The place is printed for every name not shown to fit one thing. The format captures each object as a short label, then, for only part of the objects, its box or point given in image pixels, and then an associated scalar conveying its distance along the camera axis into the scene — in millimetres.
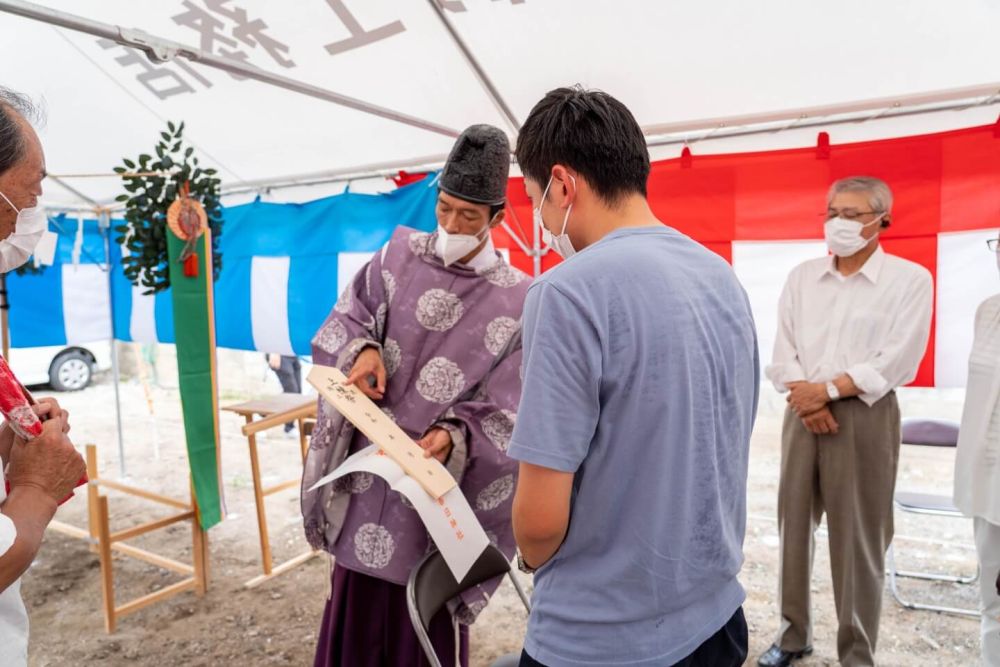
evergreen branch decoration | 2699
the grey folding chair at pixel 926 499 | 2785
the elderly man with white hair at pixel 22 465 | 892
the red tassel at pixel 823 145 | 2439
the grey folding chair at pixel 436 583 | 1258
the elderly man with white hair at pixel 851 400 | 2131
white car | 7668
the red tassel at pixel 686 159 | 2674
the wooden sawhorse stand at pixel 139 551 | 2670
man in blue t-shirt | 803
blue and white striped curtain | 3480
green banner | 2732
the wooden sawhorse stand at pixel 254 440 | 2943
